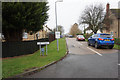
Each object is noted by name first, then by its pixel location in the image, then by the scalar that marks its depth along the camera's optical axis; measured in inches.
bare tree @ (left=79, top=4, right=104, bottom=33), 1269.7
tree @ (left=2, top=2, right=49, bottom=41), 260.6
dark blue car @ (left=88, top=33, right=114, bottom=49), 400.2
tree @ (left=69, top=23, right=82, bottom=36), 2544.8
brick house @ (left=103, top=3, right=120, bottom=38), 1253.1
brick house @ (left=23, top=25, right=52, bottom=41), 702.9
